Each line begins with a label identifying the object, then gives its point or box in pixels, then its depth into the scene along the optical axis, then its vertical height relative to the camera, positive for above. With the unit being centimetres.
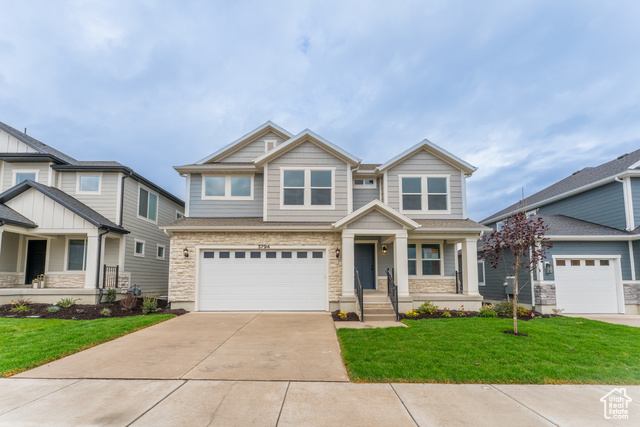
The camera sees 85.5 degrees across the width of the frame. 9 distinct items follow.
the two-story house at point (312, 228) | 1202 +95
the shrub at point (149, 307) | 1148 -171
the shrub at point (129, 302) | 1176 -162
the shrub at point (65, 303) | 1188 -165
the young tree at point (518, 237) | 824 +46
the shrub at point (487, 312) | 1092 -179
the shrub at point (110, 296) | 1326 -157
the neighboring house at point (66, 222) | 1324 +131
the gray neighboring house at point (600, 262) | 1270 -22
